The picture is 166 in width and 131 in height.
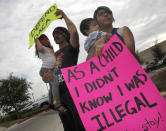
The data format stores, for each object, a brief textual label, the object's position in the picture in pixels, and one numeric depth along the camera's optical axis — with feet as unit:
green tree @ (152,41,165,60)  112.37
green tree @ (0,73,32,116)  66.69
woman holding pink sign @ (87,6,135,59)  5.49
